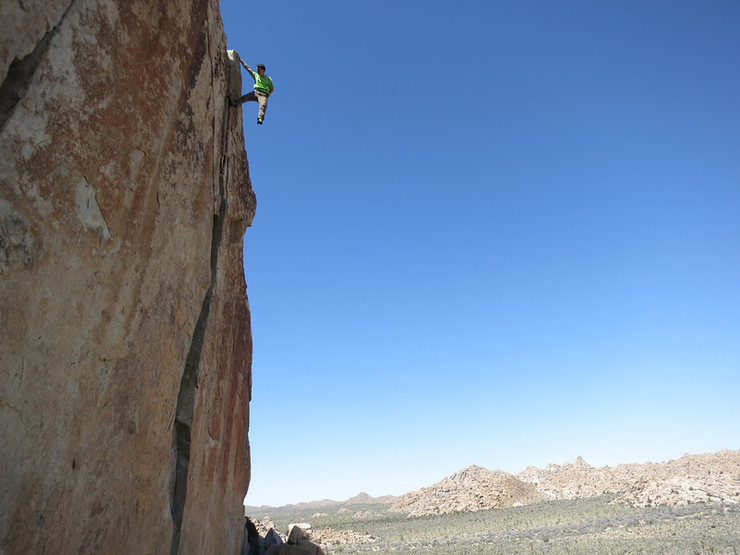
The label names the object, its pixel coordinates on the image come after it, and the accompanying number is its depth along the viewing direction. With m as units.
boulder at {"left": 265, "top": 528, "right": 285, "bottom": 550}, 11.05
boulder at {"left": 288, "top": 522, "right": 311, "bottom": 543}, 11.94
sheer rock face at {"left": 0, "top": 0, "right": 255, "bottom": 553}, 2.79
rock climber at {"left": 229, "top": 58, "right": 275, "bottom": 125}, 6.46
